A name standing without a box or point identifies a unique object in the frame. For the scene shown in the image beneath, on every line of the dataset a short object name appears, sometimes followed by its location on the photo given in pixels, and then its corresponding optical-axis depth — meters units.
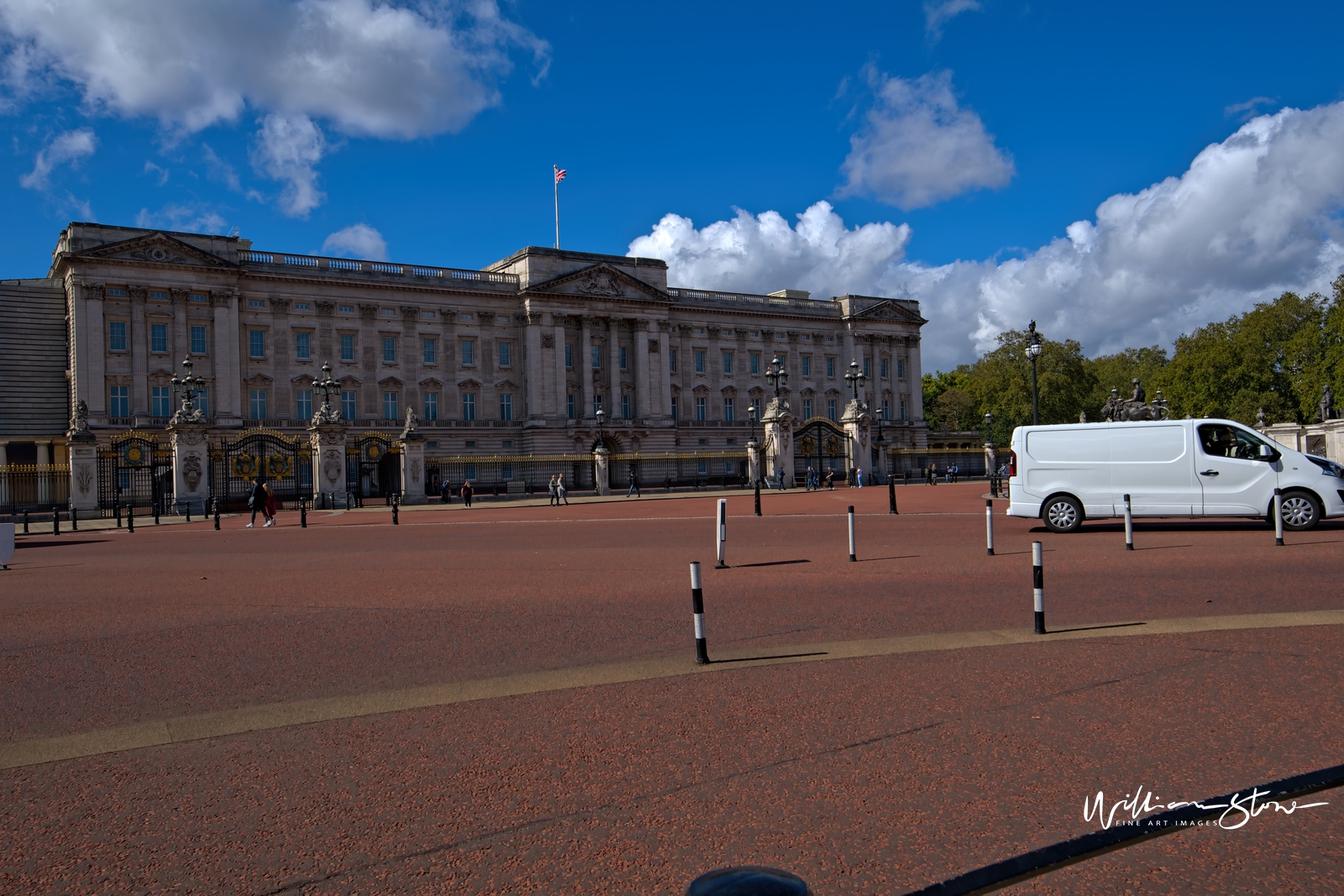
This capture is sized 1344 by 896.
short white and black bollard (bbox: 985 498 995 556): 14.40
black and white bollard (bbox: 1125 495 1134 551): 14.96
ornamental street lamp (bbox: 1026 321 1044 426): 29.87
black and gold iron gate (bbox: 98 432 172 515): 37.88
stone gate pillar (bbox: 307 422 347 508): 42.00
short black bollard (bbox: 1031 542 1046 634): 8.18
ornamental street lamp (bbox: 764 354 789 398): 48.33
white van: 16.84
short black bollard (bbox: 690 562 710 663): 7.36
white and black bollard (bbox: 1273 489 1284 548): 14.90
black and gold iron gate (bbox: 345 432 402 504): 45.06
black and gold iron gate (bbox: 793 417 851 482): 54.16
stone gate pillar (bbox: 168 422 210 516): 38.28
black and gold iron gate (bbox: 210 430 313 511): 40.88
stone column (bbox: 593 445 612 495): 53.12
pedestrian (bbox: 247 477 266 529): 30.25
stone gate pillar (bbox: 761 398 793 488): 52.09
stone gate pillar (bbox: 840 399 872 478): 55.78
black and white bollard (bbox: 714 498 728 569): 14.09
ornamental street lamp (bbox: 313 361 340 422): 42.59
